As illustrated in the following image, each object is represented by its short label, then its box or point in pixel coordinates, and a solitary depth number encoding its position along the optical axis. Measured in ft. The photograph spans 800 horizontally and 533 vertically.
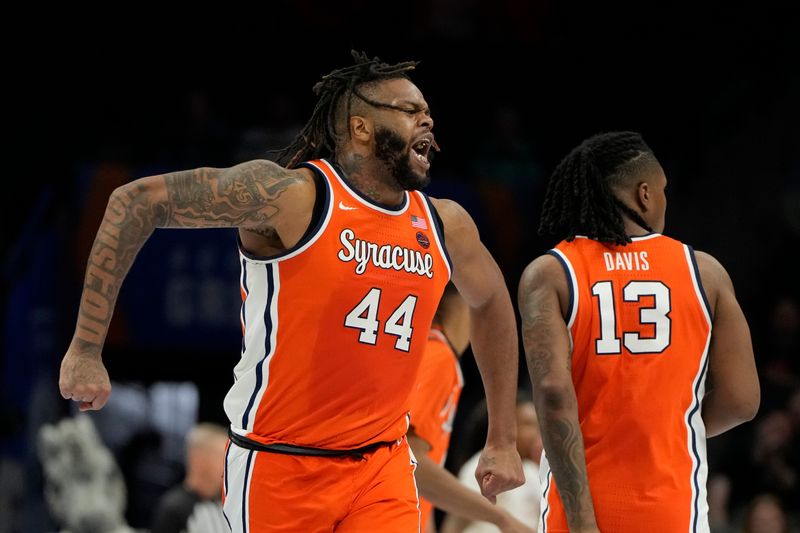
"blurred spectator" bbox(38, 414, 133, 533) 55.95
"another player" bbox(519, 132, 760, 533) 25.09
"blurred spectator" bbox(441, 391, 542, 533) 42.39
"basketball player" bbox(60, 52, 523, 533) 23.95
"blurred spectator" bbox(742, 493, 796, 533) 56.03
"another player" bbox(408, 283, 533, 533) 30.22
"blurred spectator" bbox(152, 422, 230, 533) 40.34
